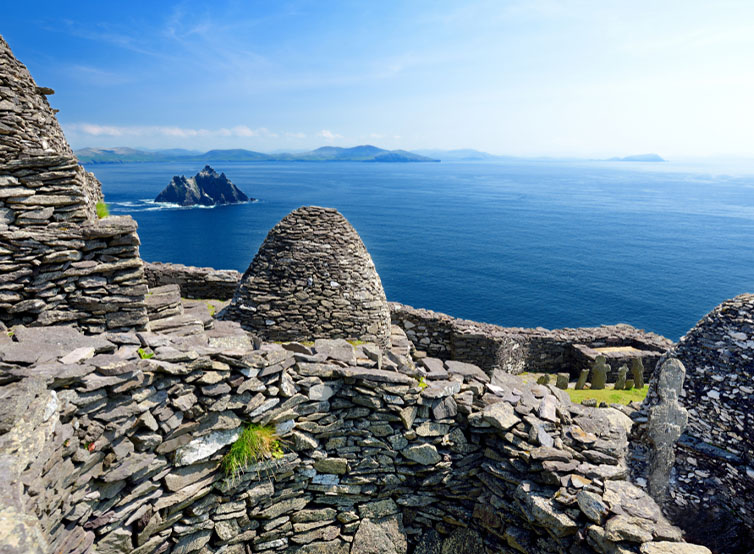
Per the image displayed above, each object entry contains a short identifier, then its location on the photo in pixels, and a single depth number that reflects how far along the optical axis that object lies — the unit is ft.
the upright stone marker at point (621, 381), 67.07
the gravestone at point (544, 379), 68.99
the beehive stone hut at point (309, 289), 44.34
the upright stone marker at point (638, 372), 70.08
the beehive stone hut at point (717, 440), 29.37
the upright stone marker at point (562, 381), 65.84
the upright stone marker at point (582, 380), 66.81
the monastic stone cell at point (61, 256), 22.07
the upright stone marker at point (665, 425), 28.73
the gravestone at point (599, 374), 67.15
